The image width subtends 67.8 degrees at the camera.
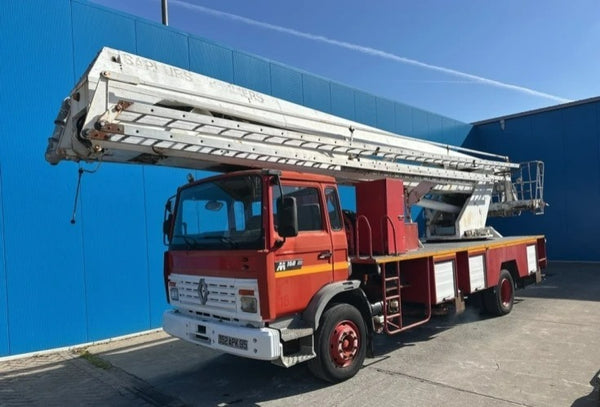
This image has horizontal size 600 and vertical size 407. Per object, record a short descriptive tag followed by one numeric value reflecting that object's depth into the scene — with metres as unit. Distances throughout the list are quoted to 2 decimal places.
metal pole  11.44
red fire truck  4.46
